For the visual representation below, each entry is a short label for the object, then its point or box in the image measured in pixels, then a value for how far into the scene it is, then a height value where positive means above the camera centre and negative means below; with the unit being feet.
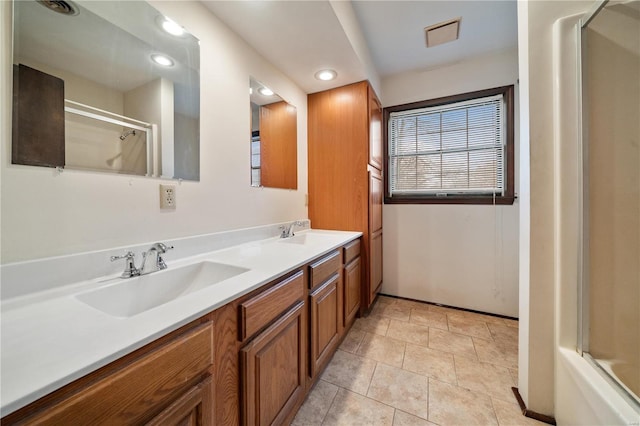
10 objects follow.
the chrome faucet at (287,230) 6.32 -0.47
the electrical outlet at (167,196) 3.76 +0.27
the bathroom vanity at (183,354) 1.42 -1.11
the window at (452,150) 7.44 +2.10
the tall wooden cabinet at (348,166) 7.18 +1.47
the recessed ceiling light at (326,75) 6.68 +3.94
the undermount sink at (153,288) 2.69 -0.97
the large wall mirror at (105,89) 2.62 +1.66
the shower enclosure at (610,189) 3.64 +0.34
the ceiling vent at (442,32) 6.22 +4.90
